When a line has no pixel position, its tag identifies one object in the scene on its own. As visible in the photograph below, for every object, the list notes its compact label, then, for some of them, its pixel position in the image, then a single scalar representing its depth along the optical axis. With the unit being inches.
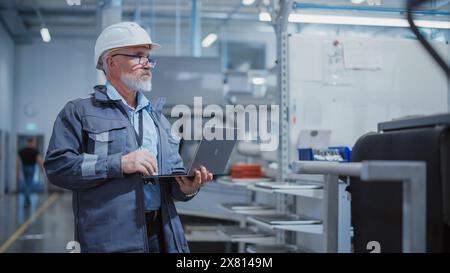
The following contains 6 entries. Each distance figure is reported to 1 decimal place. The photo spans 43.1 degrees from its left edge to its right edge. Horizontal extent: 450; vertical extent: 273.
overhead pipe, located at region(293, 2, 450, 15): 143.9
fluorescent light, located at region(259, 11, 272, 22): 155.2
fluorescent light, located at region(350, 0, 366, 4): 145.9
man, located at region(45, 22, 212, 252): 70.1
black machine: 49.9
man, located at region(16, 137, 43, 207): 408.5
